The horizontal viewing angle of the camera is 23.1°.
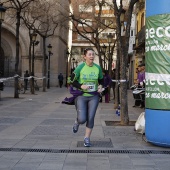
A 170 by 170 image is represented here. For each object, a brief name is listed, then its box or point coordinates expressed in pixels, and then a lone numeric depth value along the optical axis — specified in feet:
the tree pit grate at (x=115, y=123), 38.71
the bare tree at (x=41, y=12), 98.43
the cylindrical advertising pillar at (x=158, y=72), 25.52
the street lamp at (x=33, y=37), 98.73
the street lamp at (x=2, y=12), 63.93
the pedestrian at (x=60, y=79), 162.09
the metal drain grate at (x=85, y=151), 25.23
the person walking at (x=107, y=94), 69.81
